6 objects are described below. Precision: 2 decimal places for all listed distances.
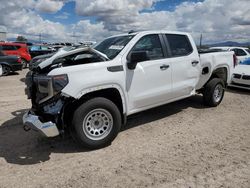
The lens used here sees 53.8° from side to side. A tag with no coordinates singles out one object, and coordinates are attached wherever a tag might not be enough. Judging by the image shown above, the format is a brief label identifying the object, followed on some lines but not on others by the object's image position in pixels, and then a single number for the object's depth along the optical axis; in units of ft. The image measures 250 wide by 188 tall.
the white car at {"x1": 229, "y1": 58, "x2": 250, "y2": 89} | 29.35
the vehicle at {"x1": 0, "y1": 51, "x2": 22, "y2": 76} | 43.70
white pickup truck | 12.47
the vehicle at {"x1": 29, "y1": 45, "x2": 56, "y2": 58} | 71.51
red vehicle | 53.69
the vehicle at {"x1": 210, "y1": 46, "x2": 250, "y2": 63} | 50.05
